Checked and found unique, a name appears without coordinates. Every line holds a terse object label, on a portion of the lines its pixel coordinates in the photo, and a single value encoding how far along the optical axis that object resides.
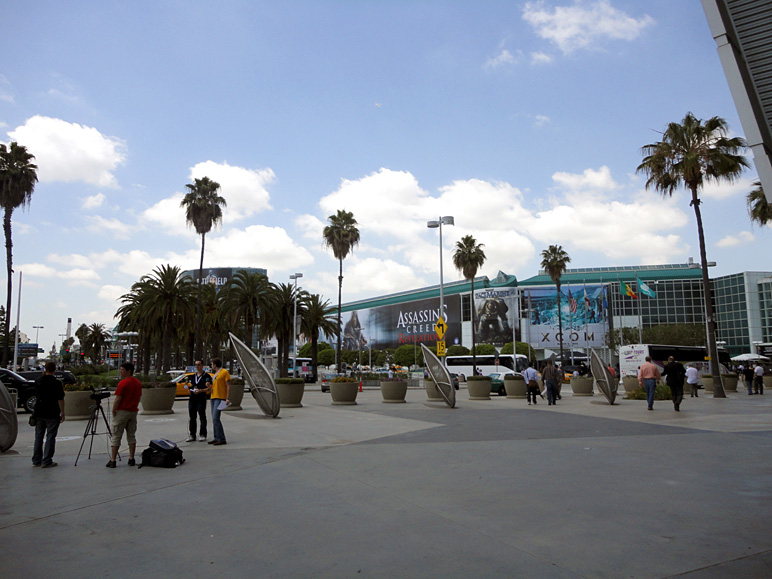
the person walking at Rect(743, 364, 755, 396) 29.91
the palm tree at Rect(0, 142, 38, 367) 36.66
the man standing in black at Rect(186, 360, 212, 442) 11.34
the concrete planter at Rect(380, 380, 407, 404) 23.34
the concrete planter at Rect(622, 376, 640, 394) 29.39
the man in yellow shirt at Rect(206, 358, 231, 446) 10.99
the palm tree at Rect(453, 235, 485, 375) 57.34
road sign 30.05
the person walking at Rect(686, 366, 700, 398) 26.76
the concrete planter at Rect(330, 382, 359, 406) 21.61
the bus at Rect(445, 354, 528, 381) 58.69
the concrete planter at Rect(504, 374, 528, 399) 27.61
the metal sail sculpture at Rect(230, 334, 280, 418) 15.70
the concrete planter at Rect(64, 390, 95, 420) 15.71
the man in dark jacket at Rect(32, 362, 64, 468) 8.80
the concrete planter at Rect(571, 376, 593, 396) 28.97
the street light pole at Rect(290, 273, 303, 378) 45.24
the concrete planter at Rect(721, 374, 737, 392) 32.62
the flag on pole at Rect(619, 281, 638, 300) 58.91
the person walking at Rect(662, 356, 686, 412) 18.00
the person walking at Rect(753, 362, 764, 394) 29.82
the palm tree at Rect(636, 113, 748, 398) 25.91
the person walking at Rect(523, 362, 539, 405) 22.83
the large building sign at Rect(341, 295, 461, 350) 121.38
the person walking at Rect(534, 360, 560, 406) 22.00
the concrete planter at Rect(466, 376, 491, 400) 26.30
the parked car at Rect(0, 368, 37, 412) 19.86
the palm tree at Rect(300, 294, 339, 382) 49.91
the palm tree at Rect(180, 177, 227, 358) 44.06
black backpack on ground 8.58
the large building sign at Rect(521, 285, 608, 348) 100.69
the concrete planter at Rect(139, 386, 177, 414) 17.64
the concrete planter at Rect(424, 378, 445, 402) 23.36
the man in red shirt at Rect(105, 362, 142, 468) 8.75
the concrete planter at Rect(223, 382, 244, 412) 18.80
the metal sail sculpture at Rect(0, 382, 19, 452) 9.73
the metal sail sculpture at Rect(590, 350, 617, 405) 21.66
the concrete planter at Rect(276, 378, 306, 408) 19.47
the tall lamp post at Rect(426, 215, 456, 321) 30.94
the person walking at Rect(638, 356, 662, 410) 18.39
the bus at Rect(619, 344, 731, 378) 39.97
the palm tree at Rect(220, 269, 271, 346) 45.62
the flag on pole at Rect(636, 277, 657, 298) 58.68
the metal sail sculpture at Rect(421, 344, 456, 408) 20.38
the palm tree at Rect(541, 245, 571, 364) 64.31
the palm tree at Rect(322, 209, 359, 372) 53.09
